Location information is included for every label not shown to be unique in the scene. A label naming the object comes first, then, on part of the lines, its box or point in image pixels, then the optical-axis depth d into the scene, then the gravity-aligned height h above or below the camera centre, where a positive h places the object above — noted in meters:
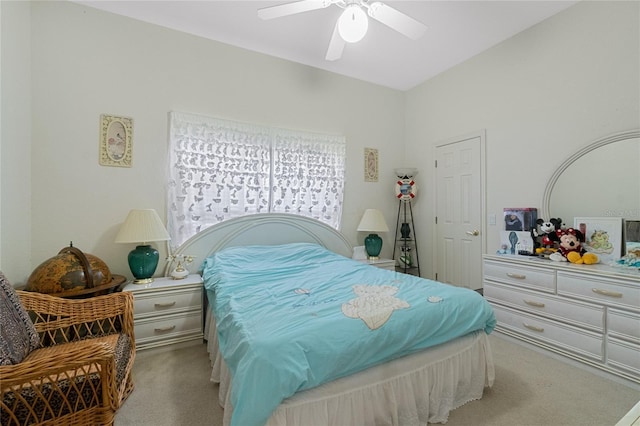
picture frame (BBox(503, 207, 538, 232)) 2.79 -0.04
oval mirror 2.23 +0.28
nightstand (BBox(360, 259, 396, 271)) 3.61 -0.65
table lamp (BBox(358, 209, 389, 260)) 3.63 -0.19
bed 1.16 -0.66
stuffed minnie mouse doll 2.33 -0.30
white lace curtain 2.84 +0.46
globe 2.00 -0.48
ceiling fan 1.85 +1.41
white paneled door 3.33 +0.03
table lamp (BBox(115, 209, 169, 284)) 2.37 -0.21
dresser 1.93 -0.76
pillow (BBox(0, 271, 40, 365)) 1.28 -0.59
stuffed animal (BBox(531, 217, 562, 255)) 2.58 -0.21
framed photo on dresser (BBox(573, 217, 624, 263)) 2.24 -0.18
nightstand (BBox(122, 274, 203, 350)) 2.31 -0.86
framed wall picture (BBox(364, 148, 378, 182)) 3.98 +0.71
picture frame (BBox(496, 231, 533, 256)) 2.71 -0.29
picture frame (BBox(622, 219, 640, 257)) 2.15 -0.18
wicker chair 1.14 -0.78
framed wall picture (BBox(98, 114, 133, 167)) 2.55 +0.67
